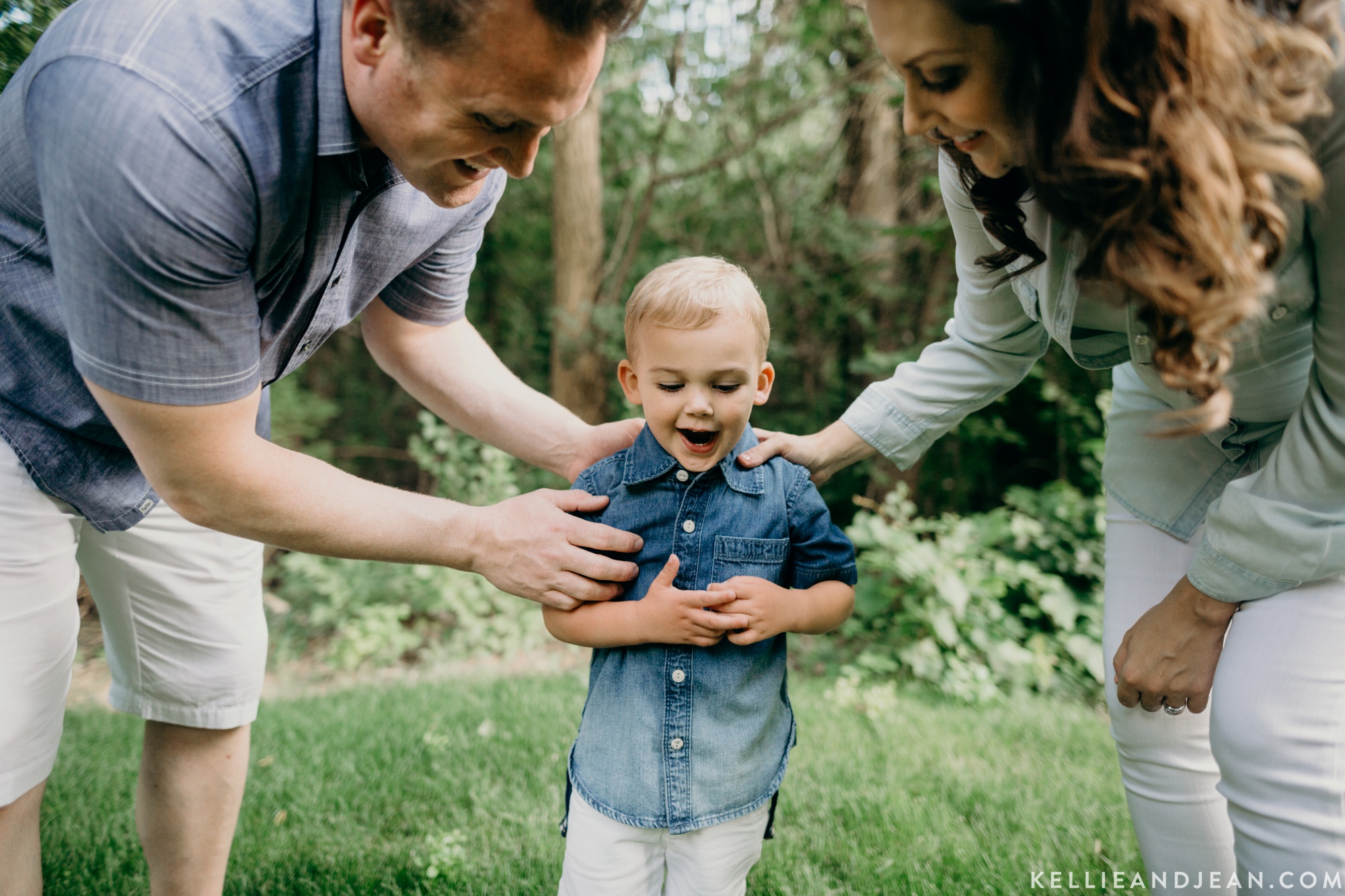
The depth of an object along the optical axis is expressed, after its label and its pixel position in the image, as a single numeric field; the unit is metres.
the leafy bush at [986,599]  4.22
